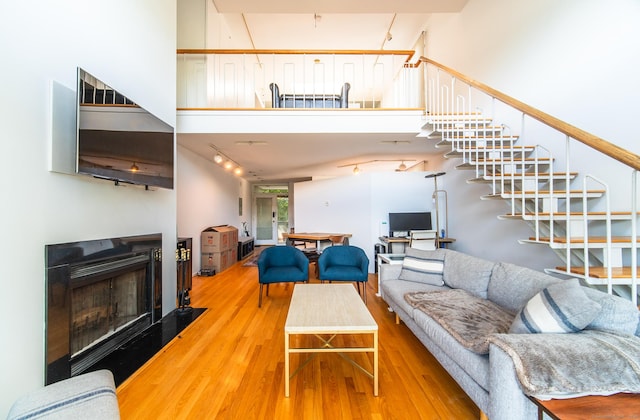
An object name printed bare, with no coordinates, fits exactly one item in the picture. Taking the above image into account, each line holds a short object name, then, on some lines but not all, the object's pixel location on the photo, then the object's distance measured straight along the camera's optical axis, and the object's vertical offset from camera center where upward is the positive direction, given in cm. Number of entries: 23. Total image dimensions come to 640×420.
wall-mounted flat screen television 186 +67
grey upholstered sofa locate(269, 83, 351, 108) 434 +197
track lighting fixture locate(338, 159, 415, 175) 615 +133
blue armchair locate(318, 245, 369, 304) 355 -73
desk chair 484 -47
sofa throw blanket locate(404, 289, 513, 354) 166 -78
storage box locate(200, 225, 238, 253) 554 -51
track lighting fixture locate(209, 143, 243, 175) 510 +124
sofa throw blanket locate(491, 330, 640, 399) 116 -70
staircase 176 +26
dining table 561 -49
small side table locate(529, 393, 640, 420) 107 -83
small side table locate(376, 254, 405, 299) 359 -64
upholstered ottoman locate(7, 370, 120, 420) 119 -90
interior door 1022 -18
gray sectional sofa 118 -71
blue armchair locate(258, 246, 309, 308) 357 -74
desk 504 -56
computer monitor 545 -14
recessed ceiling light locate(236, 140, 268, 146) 454 +129
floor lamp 509 -9
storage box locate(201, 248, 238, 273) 548 -95
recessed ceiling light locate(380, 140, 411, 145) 459 +130
